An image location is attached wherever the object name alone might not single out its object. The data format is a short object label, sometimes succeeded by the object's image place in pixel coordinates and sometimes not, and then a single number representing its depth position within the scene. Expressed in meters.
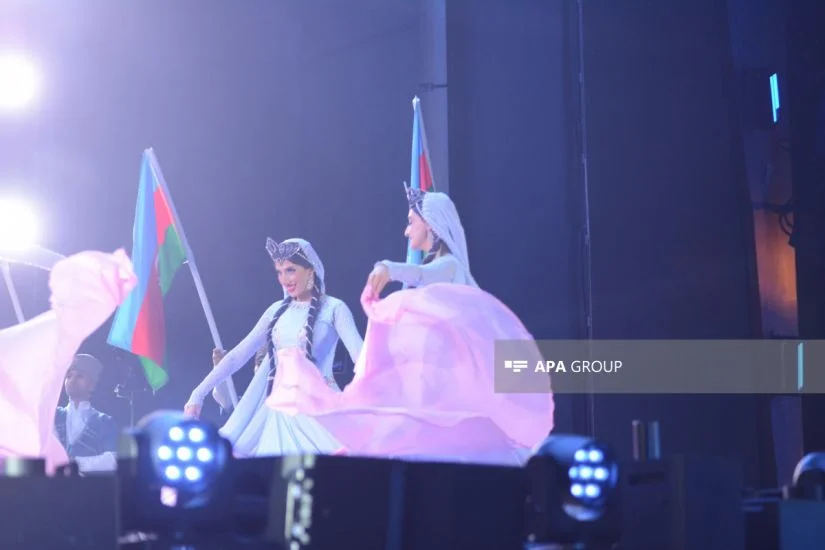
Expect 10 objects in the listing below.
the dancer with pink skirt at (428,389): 10.11
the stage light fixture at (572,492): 6.59
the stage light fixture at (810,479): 7.68
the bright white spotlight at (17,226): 12.29
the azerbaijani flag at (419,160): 13.34
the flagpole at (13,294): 12.38
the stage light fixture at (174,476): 6.02
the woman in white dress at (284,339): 11.52
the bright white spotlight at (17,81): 12.52
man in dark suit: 12.33
